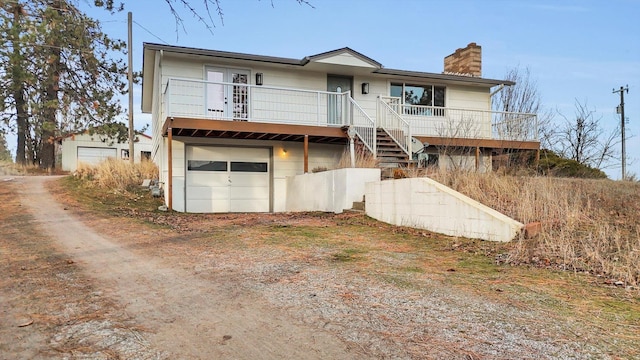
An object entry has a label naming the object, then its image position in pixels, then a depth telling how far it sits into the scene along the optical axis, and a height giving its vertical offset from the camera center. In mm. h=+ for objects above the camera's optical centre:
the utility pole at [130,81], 19234 +4339
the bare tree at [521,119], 16984 +2588
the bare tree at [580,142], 23514 +1830
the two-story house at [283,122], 14102 +1891
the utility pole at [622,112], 25216 +4265
